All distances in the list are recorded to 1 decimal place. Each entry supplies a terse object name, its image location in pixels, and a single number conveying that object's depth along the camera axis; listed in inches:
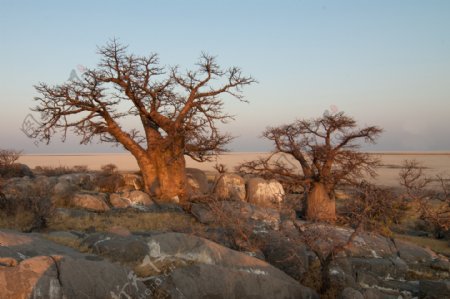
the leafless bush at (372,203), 366.9
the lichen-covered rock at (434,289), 350.6
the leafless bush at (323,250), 336.3
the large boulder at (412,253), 487.8
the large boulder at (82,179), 856.7
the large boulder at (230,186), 761.6
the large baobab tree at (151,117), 704.4
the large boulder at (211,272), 270.4
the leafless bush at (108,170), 887.8
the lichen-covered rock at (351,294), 297.3
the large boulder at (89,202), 633.0
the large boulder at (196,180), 817.9
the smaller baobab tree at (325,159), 608.7
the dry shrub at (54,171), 1154.0
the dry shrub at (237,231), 380.2
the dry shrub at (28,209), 466.4
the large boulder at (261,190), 757.9
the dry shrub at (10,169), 973.2
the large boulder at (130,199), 674.8
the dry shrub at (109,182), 832.3
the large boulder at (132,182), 828.5
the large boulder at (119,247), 279.9
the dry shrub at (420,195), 410.1
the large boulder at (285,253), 358.0
